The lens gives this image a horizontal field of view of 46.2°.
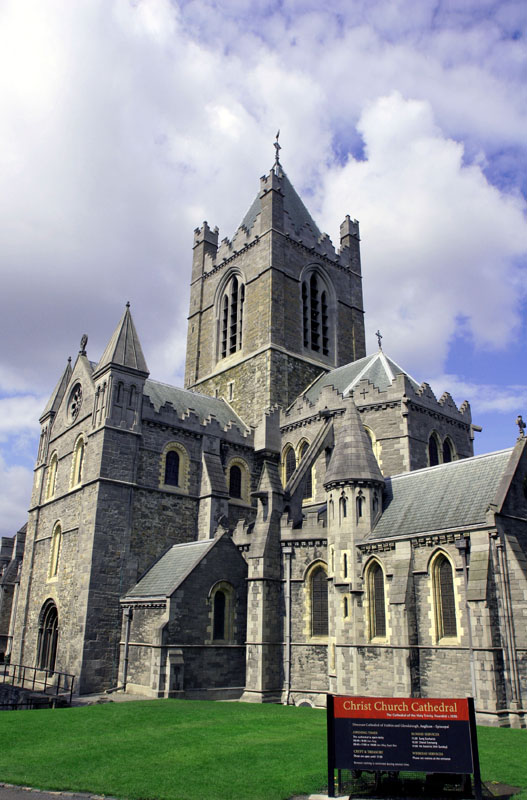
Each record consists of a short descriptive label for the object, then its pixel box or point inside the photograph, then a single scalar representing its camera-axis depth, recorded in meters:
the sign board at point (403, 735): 8.87
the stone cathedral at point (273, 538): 19.33
